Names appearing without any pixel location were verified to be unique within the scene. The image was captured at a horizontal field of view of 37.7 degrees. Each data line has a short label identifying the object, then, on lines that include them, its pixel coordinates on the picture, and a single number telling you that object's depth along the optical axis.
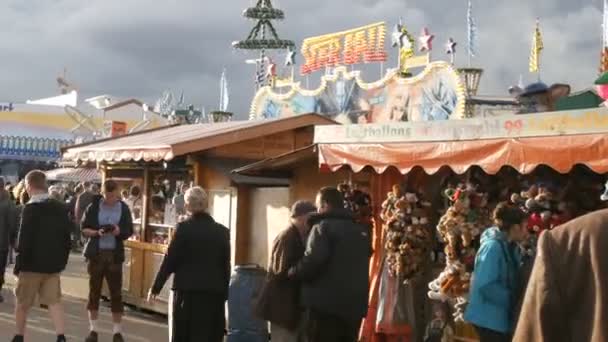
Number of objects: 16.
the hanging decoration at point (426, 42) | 35.19
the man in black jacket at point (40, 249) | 8.48
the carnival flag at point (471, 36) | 38.06
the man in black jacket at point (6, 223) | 11.83
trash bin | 8.18
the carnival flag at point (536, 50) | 40.53
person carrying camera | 9.66
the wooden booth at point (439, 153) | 6.40
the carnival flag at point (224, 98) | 60.72
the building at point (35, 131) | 39.69
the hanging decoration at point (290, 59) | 46.94
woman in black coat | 7.16
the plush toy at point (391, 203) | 8.34
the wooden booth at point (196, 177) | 11.18
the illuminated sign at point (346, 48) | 39.44
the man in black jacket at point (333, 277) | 6.40
